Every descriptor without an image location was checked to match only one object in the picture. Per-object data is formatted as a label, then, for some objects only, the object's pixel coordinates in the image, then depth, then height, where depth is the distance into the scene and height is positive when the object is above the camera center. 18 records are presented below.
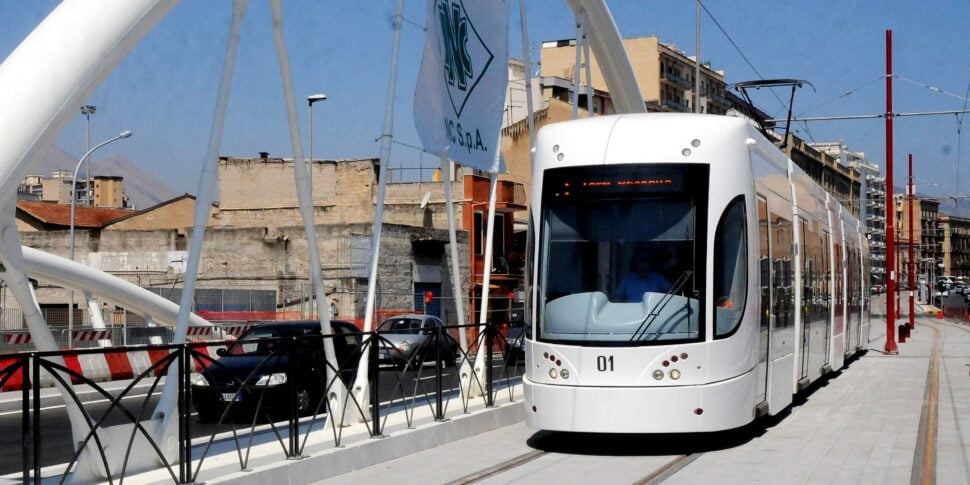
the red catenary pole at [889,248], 34.81 +1.36
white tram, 12.62 +0.11
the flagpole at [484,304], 16.69 -0.27
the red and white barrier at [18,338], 27.72 -1.28
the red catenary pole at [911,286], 58.17 +0.25
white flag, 15.96 +2.72
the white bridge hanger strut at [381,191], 14.90 +1.11
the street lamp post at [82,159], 47.42 +4.81
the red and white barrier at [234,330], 31.47 -1.18
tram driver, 12.95 +0.13
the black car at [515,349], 18.20 -0.91
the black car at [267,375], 10.59 -0.81
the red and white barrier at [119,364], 9.11 -0.65
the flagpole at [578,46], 23.03 +4.57
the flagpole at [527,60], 21.23 +3.79
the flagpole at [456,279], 16.31 +0.09
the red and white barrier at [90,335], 28.80 -1.23
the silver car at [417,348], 14.06 -0.73
